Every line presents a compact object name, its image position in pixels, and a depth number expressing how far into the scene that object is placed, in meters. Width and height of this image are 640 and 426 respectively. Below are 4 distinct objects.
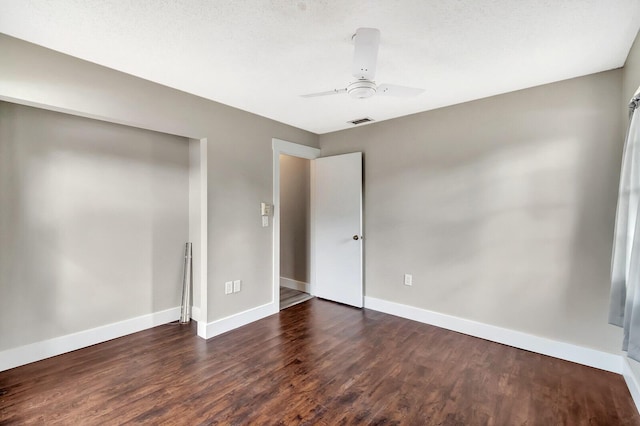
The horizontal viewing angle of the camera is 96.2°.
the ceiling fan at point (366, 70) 1.53
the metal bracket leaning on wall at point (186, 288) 3.30
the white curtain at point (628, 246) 1.53
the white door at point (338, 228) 3.77
